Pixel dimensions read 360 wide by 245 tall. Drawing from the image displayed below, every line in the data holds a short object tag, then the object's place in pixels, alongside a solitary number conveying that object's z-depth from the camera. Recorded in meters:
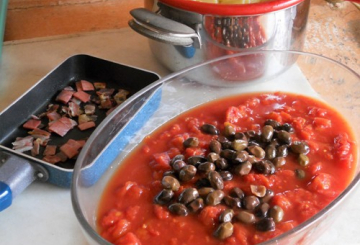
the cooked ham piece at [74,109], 1.18
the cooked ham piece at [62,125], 1.12
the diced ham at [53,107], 1.20
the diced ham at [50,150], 1.05
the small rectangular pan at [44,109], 0.95
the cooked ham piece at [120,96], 1.21
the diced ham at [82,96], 1.22
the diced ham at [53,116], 1.16
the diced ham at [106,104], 1.20
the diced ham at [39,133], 1.11
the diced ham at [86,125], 1.13
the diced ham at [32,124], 1.13
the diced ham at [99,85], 1.26
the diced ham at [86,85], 1.25
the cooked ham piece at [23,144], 1.07
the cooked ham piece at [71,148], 1.04
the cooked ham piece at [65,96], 1.21
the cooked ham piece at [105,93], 1.22
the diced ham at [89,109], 1.19
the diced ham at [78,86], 1.26
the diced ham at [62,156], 1.03
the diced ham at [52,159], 1.02
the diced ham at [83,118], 1.16
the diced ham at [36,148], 1.06
